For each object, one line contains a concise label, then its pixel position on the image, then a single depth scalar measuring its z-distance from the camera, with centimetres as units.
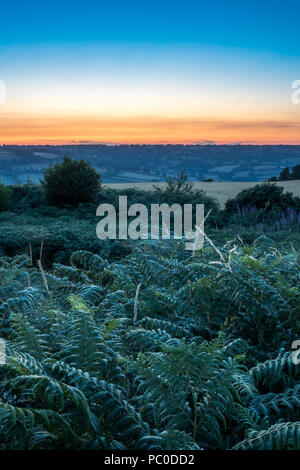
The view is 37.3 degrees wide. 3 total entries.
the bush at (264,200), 1574
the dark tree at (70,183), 1708
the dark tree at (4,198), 1672
